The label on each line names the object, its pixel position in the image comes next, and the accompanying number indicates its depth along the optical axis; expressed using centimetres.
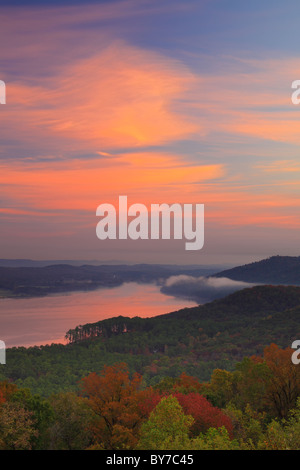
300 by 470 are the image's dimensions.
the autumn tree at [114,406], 4834
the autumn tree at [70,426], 4788
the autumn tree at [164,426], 3869
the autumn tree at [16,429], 4431
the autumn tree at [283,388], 6225
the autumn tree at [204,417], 4659
